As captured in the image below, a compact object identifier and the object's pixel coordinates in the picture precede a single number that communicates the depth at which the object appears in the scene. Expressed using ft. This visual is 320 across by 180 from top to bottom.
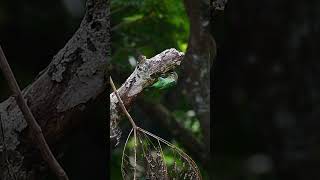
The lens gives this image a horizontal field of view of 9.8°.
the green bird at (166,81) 19.21
